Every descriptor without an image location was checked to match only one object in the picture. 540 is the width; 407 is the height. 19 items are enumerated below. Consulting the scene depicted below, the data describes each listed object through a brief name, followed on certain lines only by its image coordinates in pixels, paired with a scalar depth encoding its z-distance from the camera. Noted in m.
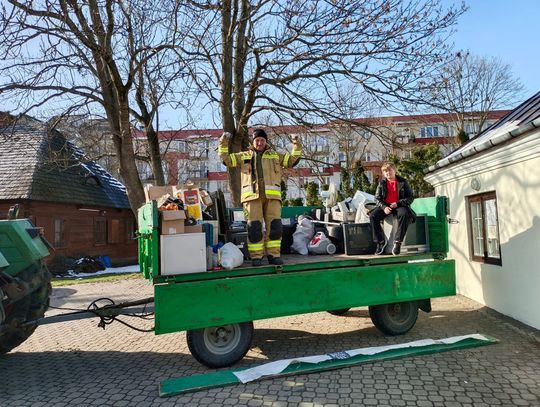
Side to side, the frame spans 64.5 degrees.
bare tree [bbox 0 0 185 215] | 9.92
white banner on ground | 4.58
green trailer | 4.50
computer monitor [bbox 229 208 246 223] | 6.89
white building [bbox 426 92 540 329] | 6.07
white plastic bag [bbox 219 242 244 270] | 4.81
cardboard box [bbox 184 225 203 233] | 4.68
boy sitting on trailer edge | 5.86
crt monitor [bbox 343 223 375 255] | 6.02
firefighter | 5.38
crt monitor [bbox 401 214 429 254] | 6.10
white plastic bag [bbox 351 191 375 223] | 6.36
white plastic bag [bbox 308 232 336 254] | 6.08
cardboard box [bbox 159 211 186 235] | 4.50
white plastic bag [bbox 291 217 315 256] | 6.27
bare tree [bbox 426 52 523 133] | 10.66
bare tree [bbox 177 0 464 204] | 10.60
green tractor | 4.60
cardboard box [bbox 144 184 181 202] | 5.70
